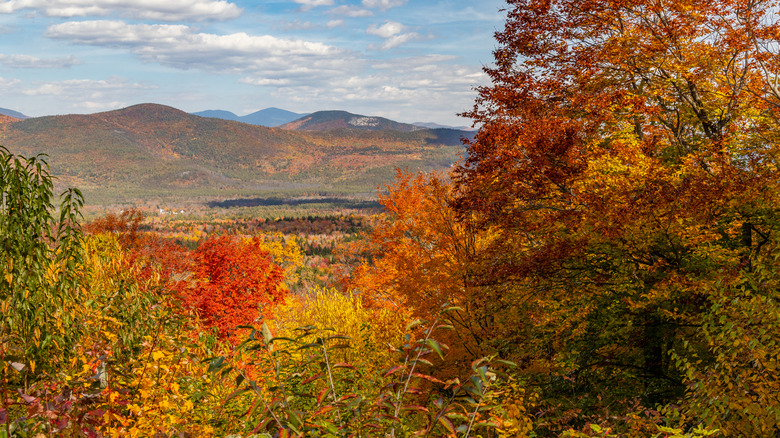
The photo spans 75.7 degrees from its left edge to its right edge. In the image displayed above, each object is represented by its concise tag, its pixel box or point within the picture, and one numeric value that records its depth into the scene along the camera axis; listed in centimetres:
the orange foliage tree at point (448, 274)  1359
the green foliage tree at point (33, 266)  651
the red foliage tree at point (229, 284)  2134
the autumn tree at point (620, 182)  988
